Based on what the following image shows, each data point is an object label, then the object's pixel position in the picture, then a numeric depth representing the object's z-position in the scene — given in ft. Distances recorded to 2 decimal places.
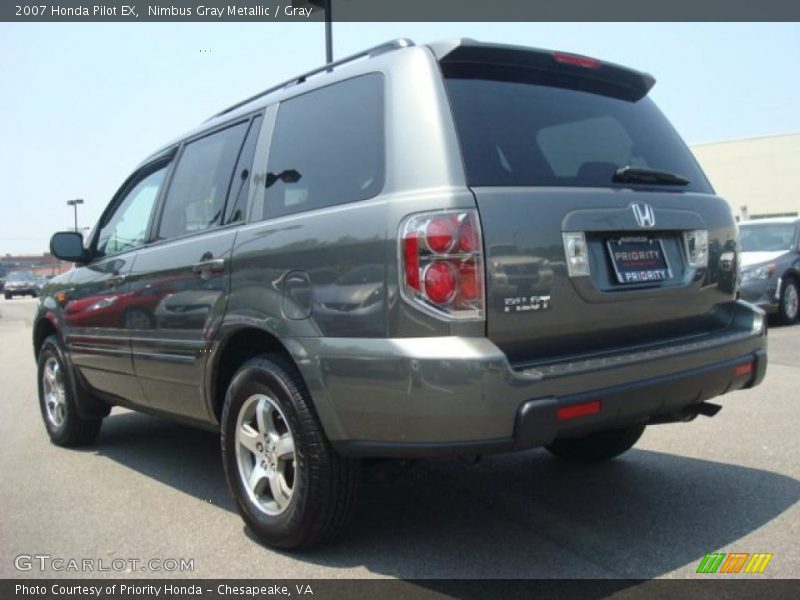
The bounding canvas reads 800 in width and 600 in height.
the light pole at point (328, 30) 38.75
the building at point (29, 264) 336.12
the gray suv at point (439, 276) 8.96
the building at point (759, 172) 143.95
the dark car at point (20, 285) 159.43
